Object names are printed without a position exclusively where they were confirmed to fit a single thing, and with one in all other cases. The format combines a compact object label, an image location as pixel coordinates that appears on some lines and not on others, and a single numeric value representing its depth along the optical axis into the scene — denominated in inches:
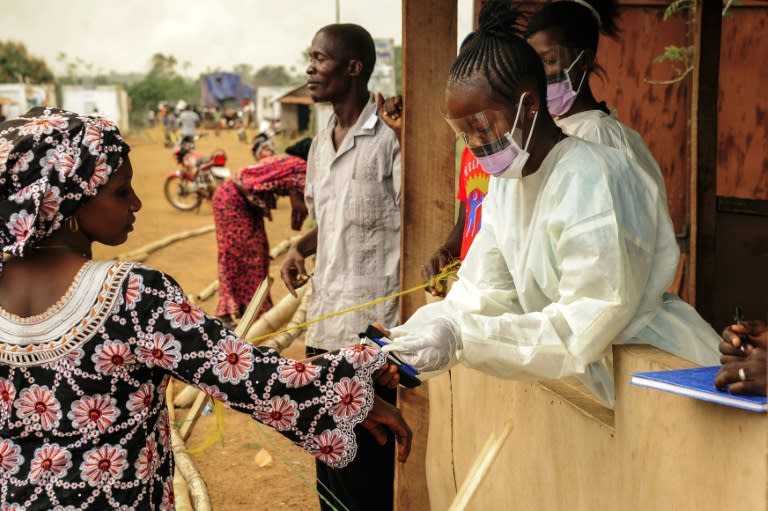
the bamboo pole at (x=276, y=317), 296.5
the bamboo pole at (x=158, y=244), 546.0
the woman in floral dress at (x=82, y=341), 81.2
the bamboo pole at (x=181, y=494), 189.6
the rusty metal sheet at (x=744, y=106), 236.8
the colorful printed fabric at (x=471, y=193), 142.6
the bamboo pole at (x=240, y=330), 213.0
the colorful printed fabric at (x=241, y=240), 285.1
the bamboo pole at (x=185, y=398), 275.1
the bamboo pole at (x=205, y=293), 423.2
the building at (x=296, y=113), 1414.9
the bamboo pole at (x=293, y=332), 290.2
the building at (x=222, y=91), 3061.0
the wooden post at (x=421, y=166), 139.8
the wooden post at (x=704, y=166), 177.0
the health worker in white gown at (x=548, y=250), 87.0
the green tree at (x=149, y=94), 2566.4
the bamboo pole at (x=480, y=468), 99.9
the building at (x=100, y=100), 2070.6
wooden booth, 76.4
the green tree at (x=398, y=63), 1558.8
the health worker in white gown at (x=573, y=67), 135.7
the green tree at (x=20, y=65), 2121.1
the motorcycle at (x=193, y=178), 780.6
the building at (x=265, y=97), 2580.0
